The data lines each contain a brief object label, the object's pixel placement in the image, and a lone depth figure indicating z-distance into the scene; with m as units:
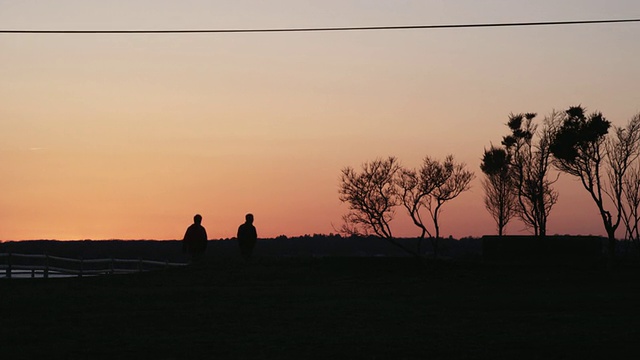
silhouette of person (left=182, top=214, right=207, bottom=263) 37.84
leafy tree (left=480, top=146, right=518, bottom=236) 68.12
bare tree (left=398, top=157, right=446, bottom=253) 61.91
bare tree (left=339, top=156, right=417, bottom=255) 62.19
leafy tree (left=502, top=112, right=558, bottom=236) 66.25
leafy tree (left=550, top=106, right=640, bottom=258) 56.44
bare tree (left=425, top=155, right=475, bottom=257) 63.19
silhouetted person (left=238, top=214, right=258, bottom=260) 39.53
